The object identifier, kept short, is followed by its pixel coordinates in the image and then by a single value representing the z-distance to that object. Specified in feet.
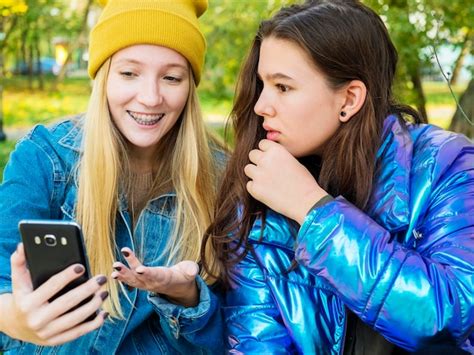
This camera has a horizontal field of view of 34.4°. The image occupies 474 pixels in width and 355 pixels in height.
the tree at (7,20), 23.04
